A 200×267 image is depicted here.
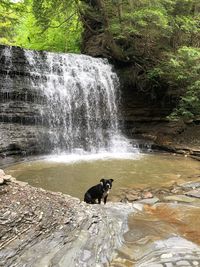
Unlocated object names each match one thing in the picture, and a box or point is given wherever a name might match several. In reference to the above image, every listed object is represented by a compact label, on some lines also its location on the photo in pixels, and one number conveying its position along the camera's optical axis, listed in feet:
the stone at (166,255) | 8.70
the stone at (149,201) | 14.09
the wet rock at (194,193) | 14.96
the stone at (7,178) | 10.56
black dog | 13.22
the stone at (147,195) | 14.95
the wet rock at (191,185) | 16.72
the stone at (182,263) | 8.25
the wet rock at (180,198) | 14.35
